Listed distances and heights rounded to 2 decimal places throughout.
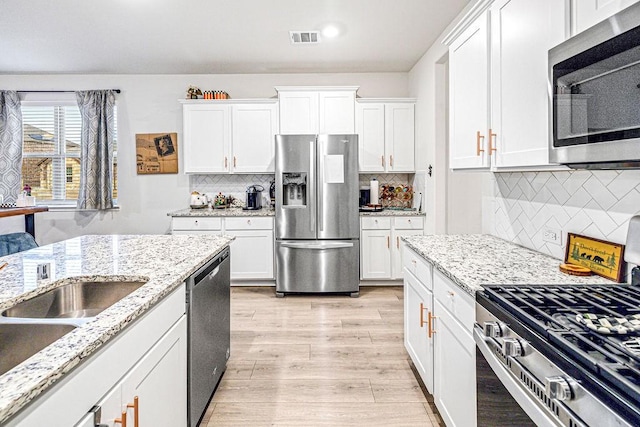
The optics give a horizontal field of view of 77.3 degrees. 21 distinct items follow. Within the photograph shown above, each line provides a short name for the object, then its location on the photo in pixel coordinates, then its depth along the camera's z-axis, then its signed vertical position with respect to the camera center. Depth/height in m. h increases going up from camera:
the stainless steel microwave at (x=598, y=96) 1.07 +0.32
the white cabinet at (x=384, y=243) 4.63 -0.45
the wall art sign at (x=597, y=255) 1.58 -0.22
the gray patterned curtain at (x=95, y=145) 5.05 +0.78
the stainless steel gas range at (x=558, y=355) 0.83 -0.37
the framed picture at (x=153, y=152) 5.24 +0.71
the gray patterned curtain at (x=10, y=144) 5.05 +0.80
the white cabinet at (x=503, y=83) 1.59 +0.59
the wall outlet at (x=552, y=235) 1.98 -0.17
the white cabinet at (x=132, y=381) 0.88 -0.49
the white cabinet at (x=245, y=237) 4.64 -0.37
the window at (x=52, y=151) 5.26 +0.74
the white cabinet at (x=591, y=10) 1.18 +0.61
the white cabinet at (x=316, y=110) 4.75 +1.13
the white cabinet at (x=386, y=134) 4.83 +0.85
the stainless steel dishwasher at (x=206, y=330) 1.88 -0.68
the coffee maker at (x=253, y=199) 4.98 +0.08
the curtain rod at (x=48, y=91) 5.14 +1.50
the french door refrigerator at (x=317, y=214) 4.37 -0.10
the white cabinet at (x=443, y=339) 1.61 -0.66
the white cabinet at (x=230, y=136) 4.86 +0.85
